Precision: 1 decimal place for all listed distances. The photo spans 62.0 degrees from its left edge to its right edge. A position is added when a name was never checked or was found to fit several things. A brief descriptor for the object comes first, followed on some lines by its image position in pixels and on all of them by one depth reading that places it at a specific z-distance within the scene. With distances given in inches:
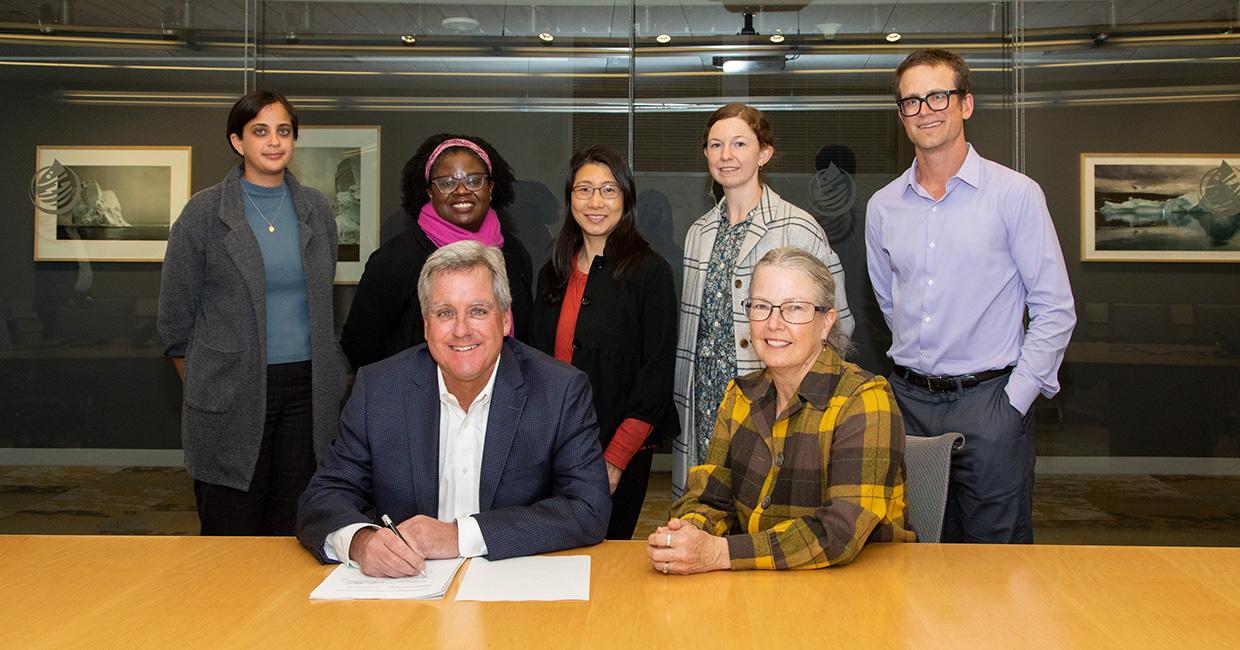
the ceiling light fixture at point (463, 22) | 197.0
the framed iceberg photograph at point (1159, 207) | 192.1
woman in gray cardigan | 131.9
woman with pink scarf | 138.1
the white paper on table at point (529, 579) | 73.4
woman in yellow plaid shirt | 79.5
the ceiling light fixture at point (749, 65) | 194.4
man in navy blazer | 93.3
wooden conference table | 65.3
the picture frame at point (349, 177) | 193.6
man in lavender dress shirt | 120.2
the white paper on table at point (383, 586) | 73.0
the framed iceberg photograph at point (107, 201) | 194.7
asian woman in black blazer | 129.5
